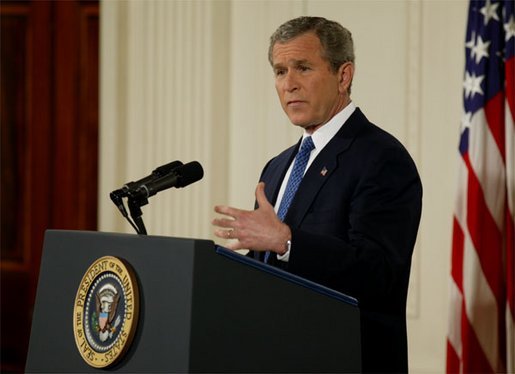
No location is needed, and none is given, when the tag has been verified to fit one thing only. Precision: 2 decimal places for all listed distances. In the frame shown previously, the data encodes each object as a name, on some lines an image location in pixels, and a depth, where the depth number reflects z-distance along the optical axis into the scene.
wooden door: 11.80
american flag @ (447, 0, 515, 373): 8.32
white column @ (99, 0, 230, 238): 10.58
